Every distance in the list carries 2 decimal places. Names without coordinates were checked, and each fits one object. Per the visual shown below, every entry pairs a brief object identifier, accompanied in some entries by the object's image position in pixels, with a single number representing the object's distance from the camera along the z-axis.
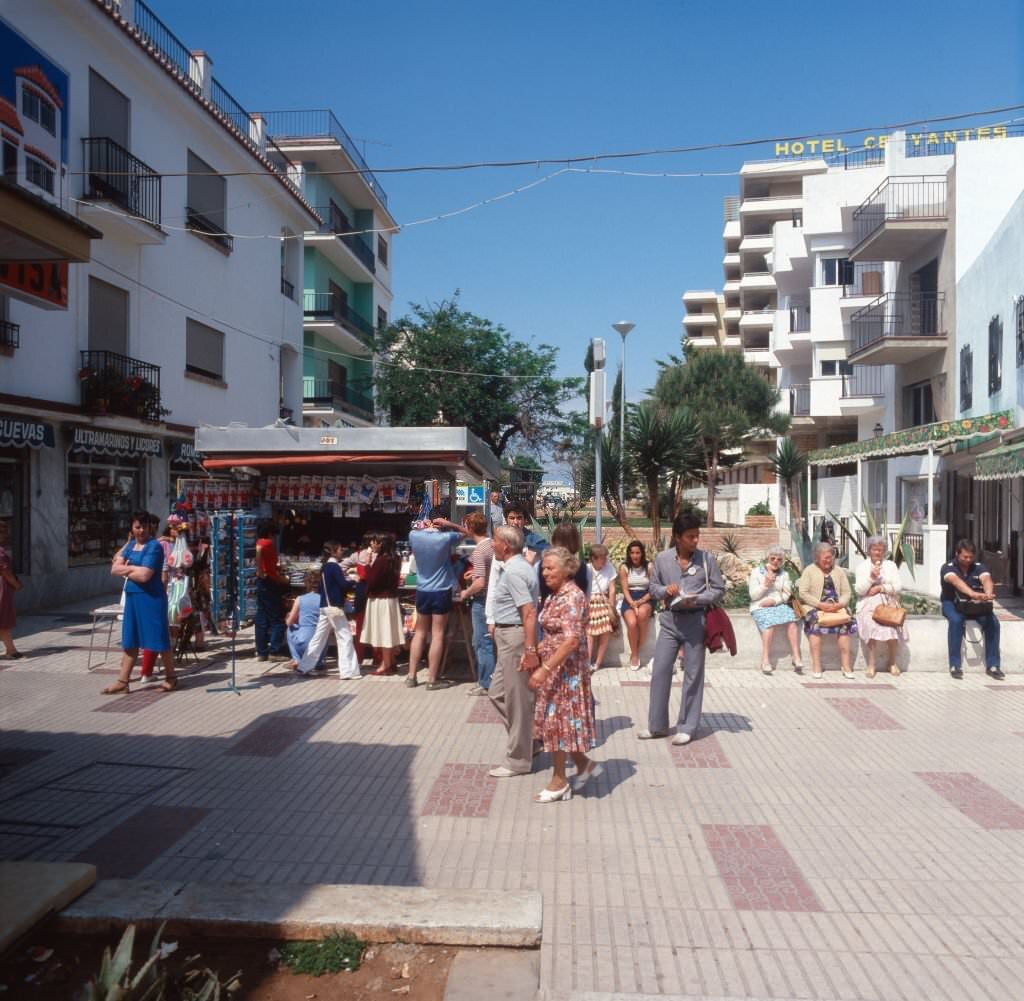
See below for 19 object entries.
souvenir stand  11.67
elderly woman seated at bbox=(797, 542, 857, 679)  10.53
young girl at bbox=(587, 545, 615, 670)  10.43
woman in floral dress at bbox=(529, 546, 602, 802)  6.14
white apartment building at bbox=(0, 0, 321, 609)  15.48
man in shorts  9.60
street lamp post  19.89
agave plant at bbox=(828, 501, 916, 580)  15.11
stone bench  10.92
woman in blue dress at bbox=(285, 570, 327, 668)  10.35
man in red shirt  10.46
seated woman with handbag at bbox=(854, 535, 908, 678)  10.54
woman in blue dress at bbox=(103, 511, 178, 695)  8.96
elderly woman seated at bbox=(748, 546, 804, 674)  10.57
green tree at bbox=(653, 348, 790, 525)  38.88
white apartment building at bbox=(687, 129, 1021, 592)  18.64
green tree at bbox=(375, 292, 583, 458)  36.84
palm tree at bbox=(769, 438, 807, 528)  29.09
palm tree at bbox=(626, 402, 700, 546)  19.38
